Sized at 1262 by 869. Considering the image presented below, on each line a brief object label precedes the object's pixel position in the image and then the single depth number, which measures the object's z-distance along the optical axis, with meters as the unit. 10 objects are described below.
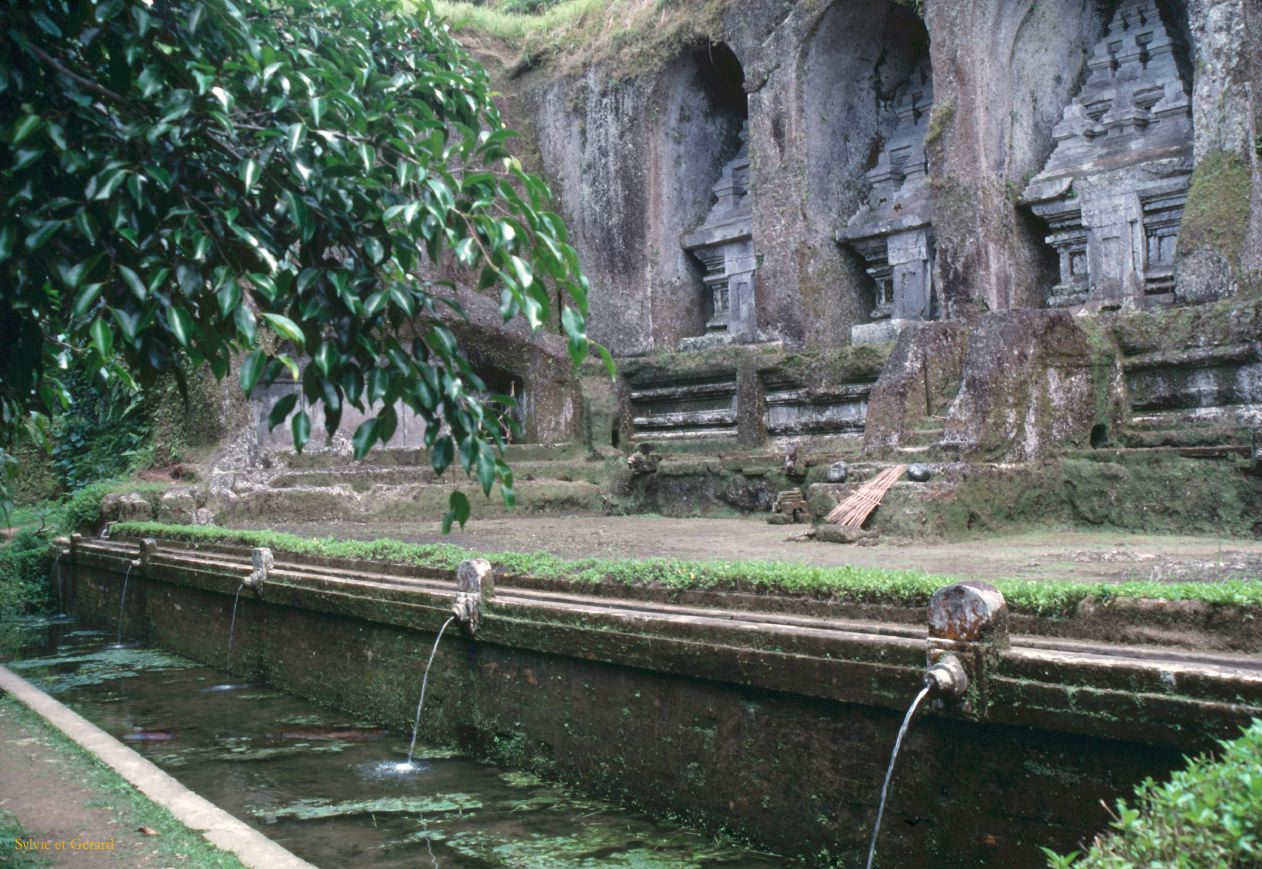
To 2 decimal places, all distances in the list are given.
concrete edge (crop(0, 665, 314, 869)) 3.94
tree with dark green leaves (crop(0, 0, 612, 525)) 2.41
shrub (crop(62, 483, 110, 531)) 11.58
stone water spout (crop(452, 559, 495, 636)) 5.83
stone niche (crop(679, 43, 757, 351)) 15.20
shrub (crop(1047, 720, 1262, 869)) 1.93
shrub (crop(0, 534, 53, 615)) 12.47
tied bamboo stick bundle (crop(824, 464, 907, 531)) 7.29
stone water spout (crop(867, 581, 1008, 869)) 3.66
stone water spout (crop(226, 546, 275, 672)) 7.83
